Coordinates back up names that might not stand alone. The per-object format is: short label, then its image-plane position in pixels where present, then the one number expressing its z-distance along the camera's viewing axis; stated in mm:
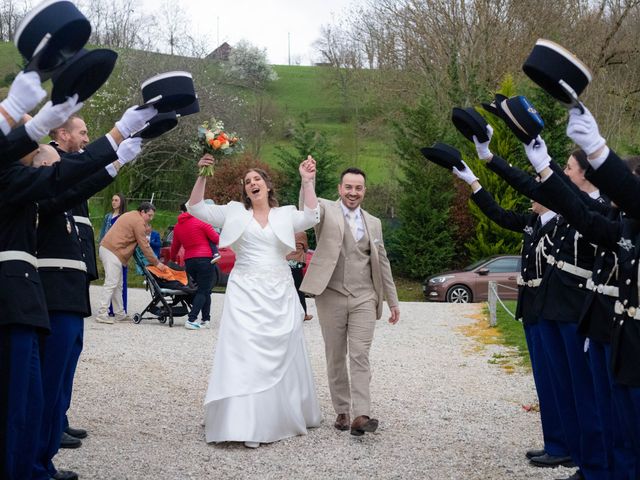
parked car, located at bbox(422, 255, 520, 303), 23891
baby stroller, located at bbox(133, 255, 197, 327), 15703
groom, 7969
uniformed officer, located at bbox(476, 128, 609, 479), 5863
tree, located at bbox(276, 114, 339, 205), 31812
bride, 7367
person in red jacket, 14994
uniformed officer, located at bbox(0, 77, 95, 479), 4680
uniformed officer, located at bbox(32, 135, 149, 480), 5961
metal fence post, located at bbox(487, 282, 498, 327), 16438
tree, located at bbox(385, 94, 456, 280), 29594
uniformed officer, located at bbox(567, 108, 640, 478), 3988
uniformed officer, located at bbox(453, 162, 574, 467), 6699
